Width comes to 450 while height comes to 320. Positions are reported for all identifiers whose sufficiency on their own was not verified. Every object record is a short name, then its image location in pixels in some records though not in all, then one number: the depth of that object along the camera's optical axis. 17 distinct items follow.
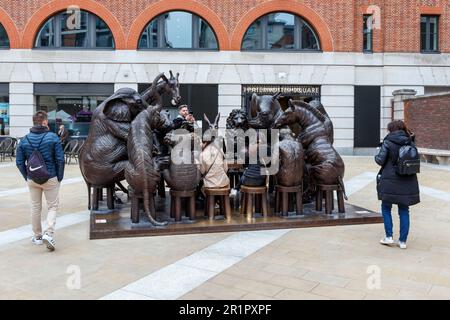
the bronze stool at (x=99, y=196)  8.03
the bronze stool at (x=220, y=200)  7.22
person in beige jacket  7.19
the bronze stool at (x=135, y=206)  6.95
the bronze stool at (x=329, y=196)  7.80
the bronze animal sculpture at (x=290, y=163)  7.38
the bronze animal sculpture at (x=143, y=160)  6.78
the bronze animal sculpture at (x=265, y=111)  8.35
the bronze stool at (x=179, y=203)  7.08
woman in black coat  6.01
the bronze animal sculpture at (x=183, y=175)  6.96
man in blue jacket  5.93
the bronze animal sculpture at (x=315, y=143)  7.76
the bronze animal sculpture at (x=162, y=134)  7.60
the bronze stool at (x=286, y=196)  7.50
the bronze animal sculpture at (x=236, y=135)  8.08
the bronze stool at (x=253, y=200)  7.46
